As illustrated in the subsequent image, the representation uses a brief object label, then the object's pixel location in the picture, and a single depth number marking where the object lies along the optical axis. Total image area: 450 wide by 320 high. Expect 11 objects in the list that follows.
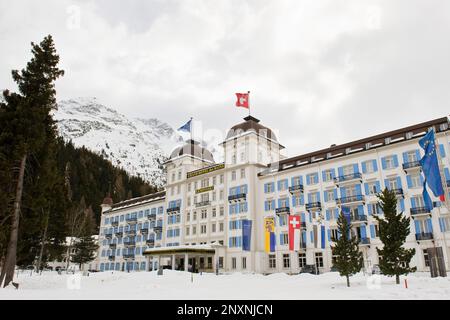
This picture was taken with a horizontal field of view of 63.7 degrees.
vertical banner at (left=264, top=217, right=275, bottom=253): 46.50
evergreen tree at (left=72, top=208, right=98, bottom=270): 72.25
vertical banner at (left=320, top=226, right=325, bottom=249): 44.08
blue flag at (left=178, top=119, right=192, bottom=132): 53.72
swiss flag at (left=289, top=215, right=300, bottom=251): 38.78
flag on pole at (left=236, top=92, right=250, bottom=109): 53.34
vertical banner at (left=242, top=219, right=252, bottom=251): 44.66
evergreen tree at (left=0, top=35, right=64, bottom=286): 24.42
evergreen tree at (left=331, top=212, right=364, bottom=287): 24.06
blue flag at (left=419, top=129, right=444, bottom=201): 20.56
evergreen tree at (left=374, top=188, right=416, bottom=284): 22.27
